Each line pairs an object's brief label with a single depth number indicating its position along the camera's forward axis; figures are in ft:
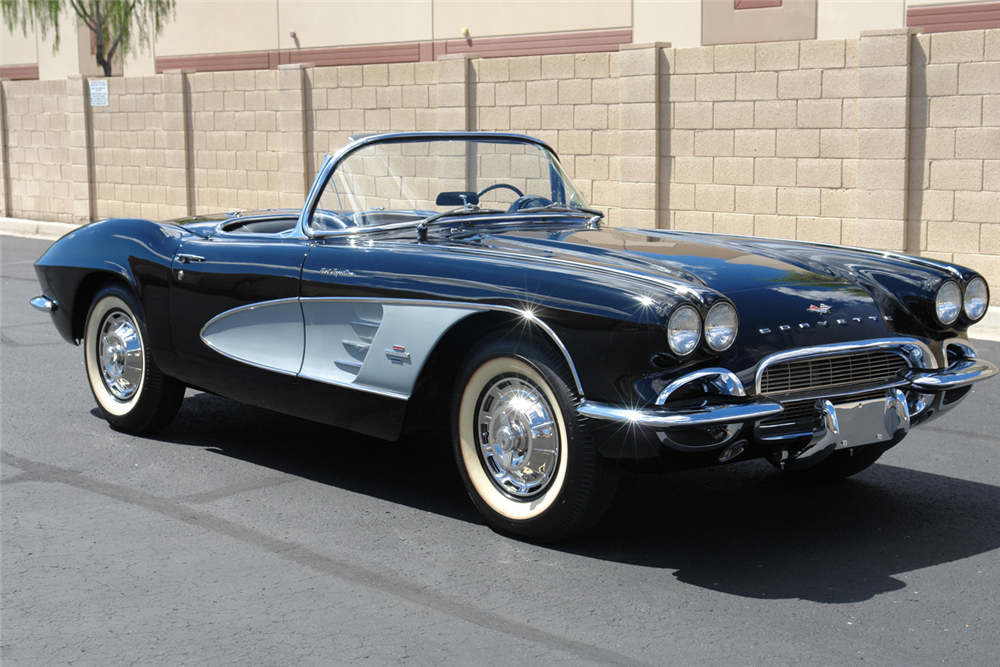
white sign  62.13
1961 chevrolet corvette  12.35
